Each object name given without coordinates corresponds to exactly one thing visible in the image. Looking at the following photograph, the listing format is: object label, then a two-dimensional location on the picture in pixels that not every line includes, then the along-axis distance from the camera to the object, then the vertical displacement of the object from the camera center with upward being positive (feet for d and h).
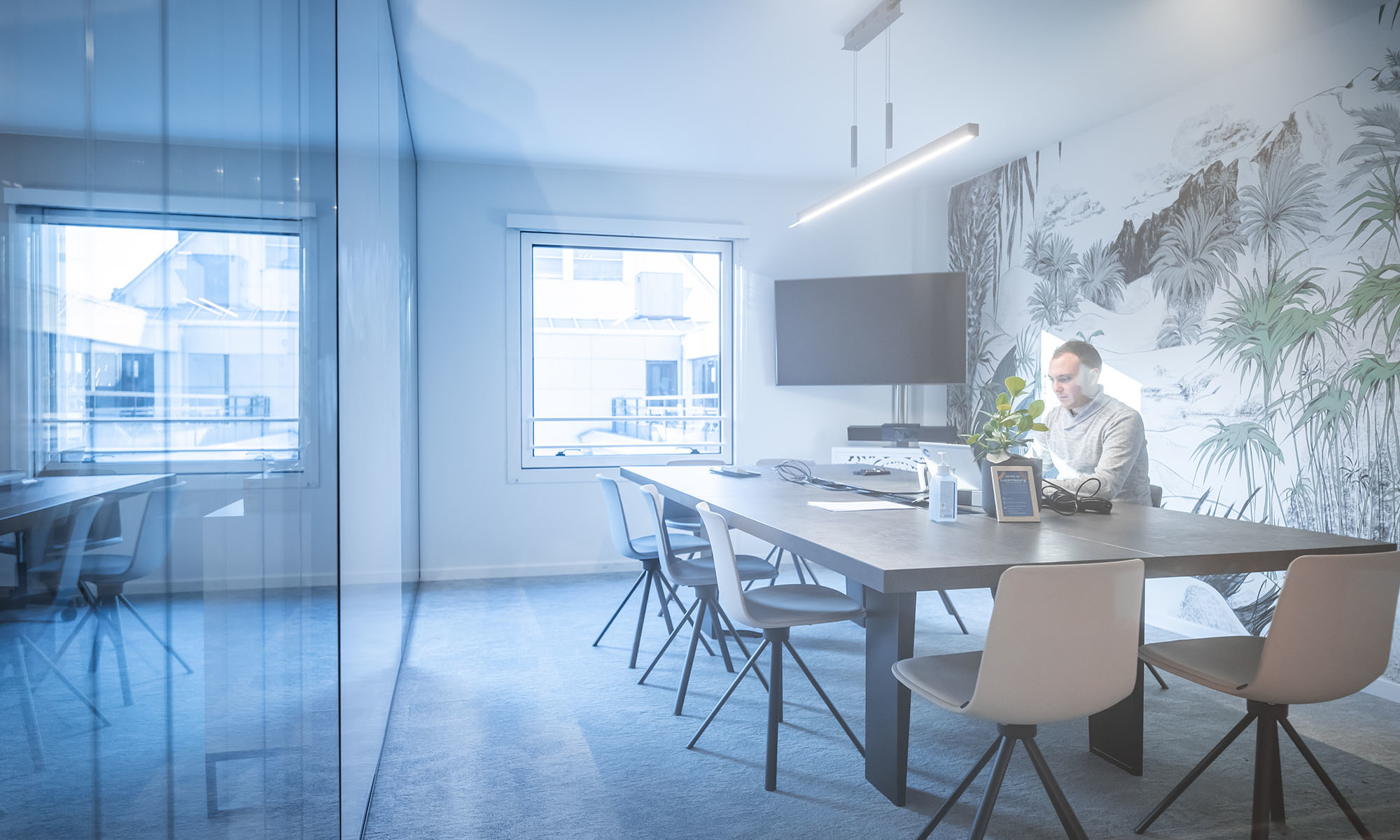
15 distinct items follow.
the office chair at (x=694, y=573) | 11.46 -2.42
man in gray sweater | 12.18 -0.41
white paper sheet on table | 10.61 -1.28
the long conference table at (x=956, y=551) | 7.13 -1.31
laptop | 11.38 -0.79
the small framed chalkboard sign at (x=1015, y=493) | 9.52 -0.99
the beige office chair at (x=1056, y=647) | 6.37 -1.87
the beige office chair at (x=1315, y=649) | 6.83 -2.02
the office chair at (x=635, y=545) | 13.48 -2.30
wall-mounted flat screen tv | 21.09 +1.98
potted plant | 9.56 -0.34
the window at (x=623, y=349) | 21.06 +1.42
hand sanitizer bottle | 9.45 -1.03
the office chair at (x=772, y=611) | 9.00 -2.29
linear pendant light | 11.97 +3.84
